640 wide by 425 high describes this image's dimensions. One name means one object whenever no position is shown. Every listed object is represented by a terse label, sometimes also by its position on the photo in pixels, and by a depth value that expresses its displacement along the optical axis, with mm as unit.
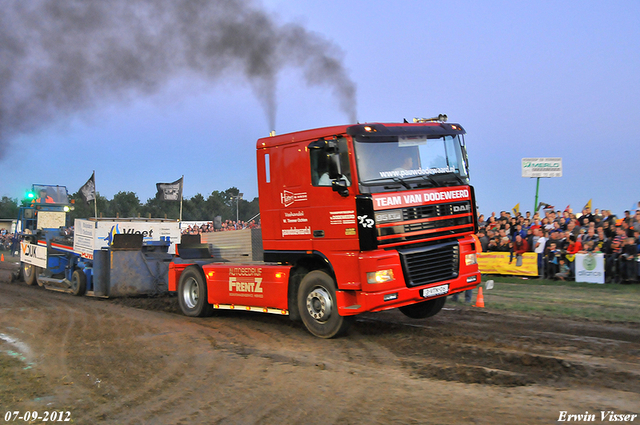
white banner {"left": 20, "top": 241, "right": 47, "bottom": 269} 17000
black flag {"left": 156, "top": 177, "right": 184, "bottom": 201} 23062
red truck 7480
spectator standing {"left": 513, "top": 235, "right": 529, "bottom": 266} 16453
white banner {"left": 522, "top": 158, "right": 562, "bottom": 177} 29078
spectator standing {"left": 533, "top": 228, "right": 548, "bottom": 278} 15820
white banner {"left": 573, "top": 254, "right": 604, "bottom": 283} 14375
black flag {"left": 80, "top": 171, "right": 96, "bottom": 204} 22000
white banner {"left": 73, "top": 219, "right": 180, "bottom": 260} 14398
